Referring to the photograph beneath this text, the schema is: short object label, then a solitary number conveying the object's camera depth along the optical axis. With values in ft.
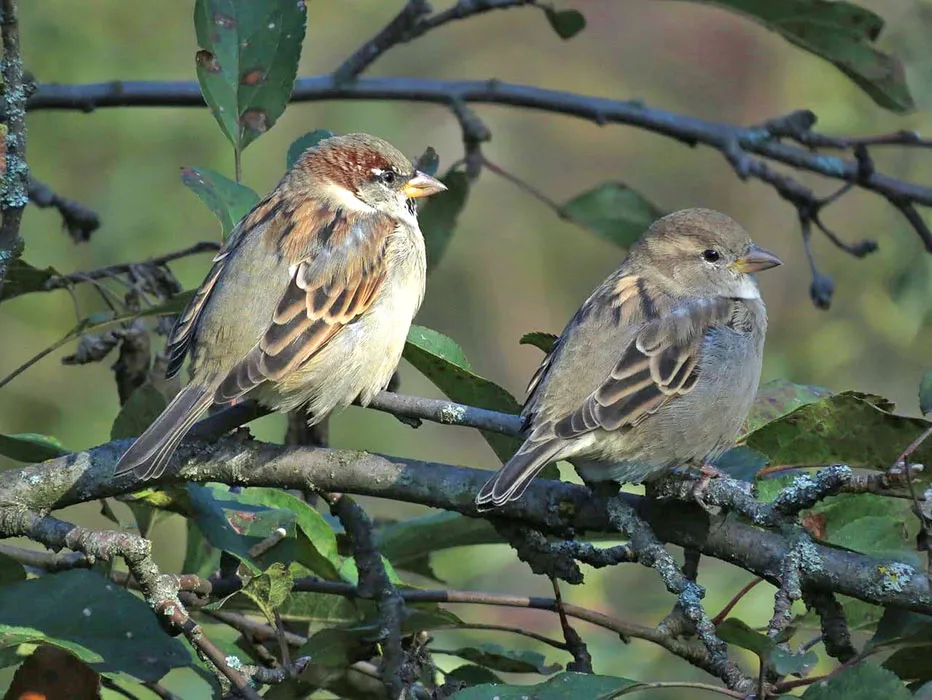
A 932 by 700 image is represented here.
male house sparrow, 19.72
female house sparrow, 18.25
